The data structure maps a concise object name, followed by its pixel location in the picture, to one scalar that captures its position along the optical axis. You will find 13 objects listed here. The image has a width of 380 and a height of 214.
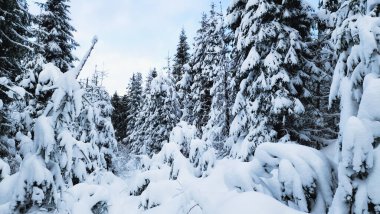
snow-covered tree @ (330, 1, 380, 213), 3.35
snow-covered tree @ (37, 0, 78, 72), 21.97
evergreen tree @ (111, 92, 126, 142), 60.81
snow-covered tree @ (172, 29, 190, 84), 38.38
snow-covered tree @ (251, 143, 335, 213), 4.25
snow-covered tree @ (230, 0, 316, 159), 12.94
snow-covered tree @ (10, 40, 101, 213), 4.88
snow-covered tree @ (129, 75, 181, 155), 26.72
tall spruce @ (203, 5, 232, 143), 20.14
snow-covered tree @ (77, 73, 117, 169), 24.77
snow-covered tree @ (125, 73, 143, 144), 51.83
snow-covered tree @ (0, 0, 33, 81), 13.05
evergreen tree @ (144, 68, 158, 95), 49.41
